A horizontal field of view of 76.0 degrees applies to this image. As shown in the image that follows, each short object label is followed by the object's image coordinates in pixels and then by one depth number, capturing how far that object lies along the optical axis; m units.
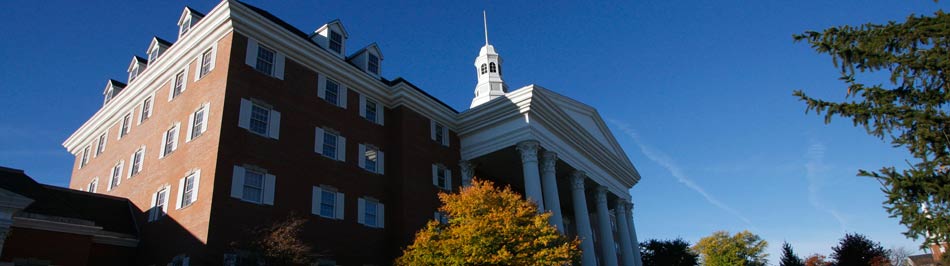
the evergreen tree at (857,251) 46.88
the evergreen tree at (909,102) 17.70
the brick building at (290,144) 25.11
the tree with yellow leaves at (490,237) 24.36
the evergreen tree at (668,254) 63.78
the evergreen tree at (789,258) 55.72
